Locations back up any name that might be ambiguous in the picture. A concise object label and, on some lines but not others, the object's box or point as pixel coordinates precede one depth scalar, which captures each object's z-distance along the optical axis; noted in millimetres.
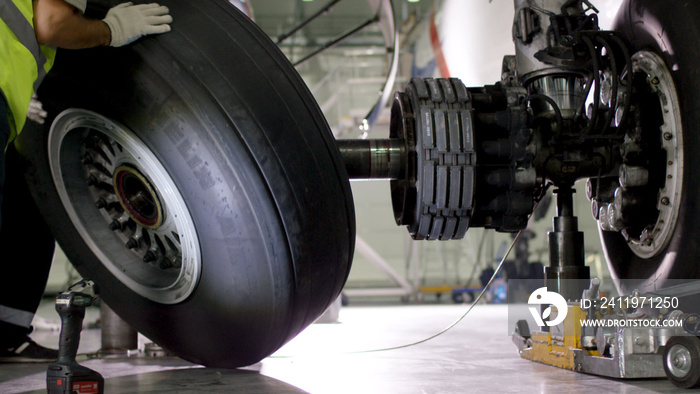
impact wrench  1277
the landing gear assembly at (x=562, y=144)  1656
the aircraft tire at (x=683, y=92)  1587
